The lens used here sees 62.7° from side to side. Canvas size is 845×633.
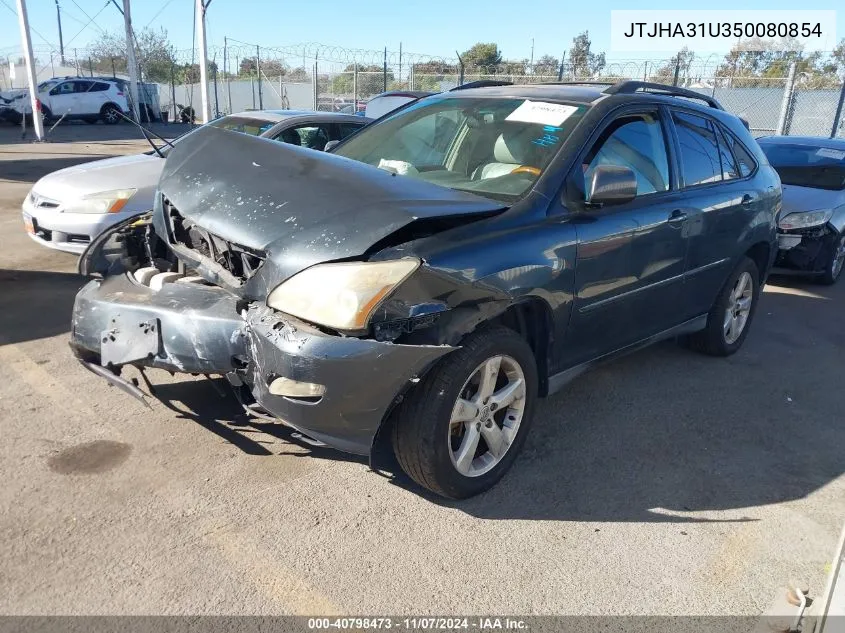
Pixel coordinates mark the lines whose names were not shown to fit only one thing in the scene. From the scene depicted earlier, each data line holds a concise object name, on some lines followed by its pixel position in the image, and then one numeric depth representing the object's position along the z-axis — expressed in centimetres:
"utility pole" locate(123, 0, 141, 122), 1859
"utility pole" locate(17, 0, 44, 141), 1650
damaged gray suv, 262
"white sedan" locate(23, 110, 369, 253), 586
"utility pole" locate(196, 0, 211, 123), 1745
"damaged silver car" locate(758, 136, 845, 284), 719
